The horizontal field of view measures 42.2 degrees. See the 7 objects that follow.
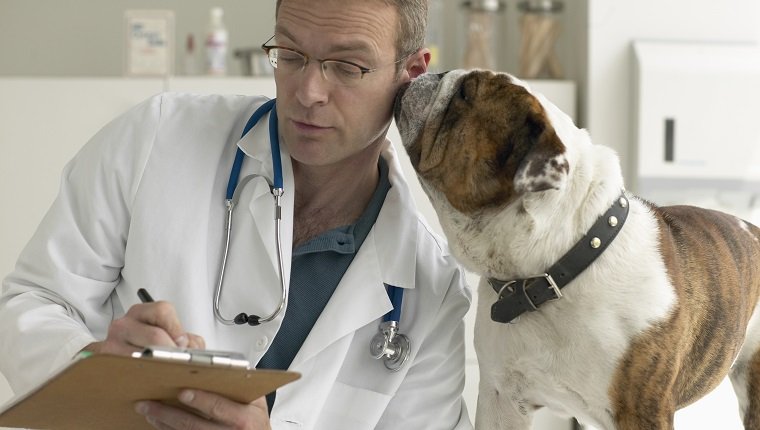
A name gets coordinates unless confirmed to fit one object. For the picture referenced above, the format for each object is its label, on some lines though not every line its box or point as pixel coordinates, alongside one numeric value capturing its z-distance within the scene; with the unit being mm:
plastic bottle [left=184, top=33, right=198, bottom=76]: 2951
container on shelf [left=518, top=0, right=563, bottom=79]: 2924
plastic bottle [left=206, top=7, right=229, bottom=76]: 2846
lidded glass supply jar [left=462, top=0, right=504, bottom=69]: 2918
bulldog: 1325
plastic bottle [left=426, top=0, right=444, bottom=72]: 2928
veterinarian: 1415
